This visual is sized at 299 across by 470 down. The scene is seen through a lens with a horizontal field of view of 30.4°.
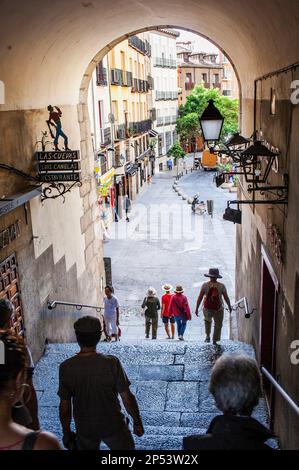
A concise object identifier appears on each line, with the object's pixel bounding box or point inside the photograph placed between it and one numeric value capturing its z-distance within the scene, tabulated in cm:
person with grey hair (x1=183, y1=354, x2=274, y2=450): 269
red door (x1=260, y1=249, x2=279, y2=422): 749
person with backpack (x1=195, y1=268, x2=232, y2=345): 908
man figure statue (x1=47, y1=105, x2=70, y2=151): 914
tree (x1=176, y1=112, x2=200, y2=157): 5697
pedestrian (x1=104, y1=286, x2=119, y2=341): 1055
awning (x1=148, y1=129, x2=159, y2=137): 4581
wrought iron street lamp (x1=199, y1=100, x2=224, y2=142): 779
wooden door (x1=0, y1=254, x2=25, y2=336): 696
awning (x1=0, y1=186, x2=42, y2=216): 643
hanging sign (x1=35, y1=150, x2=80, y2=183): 815
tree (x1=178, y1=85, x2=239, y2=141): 4991
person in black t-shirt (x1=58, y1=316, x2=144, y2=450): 366
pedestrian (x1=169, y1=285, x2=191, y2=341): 1067
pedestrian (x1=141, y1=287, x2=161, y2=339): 1102
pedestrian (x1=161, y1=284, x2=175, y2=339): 1134
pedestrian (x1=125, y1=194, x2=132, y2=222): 2840
